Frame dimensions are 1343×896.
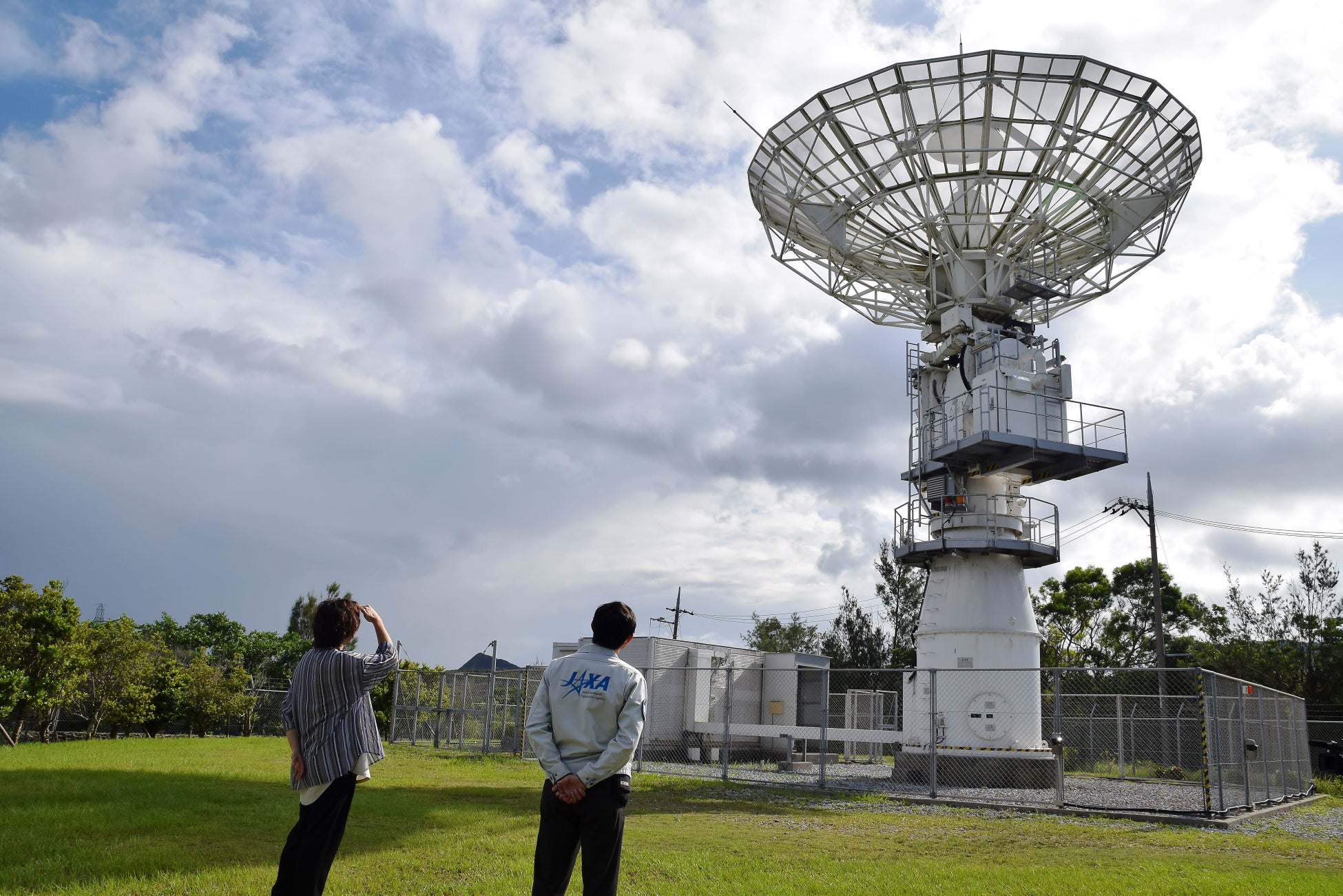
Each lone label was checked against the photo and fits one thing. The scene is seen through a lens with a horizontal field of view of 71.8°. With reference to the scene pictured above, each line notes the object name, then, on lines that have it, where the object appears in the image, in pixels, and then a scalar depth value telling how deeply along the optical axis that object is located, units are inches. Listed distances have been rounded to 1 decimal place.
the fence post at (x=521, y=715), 888.0
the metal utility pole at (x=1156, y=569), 1092.5
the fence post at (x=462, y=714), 914.2
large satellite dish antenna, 719.7
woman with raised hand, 178.9
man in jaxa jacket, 167.0
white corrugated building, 933.8
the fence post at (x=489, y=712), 914.7
